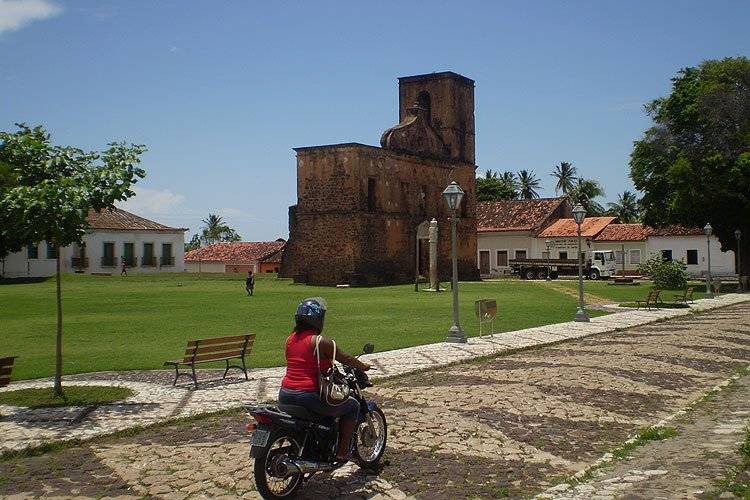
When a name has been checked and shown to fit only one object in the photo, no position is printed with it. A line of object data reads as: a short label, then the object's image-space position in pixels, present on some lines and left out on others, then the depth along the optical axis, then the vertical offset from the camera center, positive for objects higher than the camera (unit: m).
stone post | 35.25 +0.42
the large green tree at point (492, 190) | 80.31 +7.92
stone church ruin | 43.34 +4.31
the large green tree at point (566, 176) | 84.00 +9.54
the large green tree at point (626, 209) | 85.62 +6.05
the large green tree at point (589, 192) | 81.12 +7.55
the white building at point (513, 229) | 61.09 +2.88
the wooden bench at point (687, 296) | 26.96 -1.17
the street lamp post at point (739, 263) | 35.72 -0.02
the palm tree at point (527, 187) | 87.94 +8.80
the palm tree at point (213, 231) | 114.88 +5.68
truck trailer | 49.78 -0.12
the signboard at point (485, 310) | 16.81 -0.95
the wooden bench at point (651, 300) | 24.70 -1.22
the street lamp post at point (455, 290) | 15.45 -0.47
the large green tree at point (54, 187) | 9.15 +1.02
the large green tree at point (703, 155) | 34.91 +5.11
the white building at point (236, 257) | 71.12 +1.14
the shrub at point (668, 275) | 28.59 -0.43
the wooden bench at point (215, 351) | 10.44 -1.12
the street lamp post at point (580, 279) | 20.31 -0.38
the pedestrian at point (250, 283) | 30.88 -0.55
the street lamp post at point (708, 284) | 30.72 -0.84
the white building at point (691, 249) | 55.03 +1.02
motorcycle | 5.49 -1.29
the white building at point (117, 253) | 54.66 +1.39
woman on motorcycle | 5.77 -0.76
